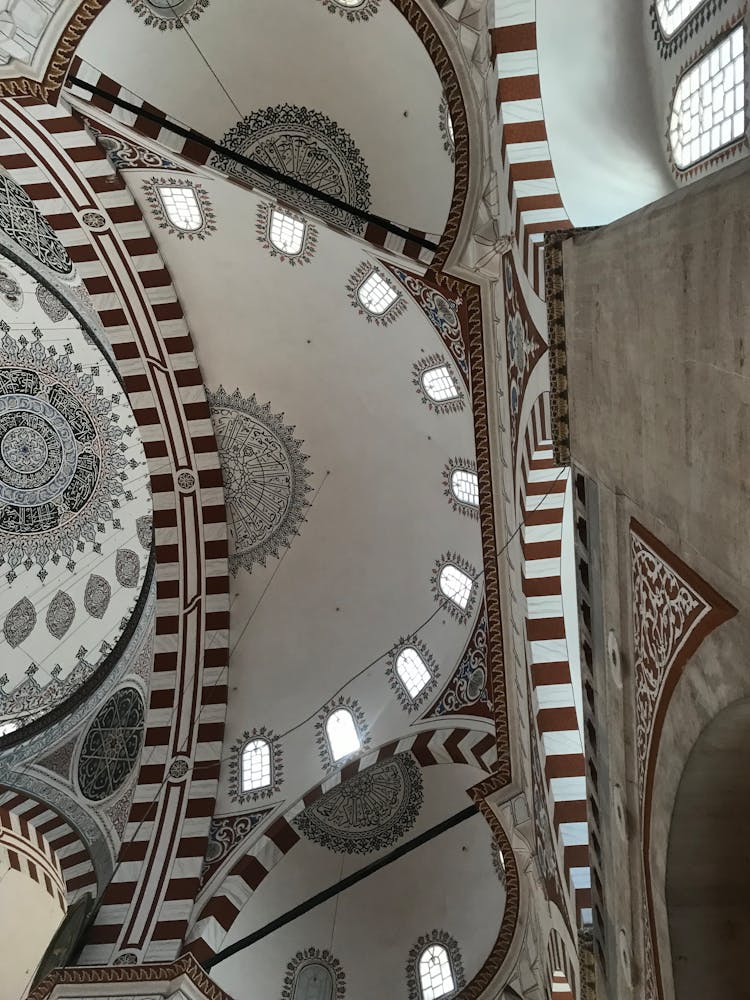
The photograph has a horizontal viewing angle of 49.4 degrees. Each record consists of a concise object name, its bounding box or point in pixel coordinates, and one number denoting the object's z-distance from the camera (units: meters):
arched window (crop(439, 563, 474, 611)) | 8.17
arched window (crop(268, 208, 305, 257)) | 7.95
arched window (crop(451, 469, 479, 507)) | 8.00
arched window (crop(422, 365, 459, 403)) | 7.55
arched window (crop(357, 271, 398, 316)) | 7.65
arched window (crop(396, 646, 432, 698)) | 8.42
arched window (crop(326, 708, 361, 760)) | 8.88
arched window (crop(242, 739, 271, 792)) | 9.05
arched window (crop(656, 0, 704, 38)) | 4.53
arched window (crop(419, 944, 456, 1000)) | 9.07
